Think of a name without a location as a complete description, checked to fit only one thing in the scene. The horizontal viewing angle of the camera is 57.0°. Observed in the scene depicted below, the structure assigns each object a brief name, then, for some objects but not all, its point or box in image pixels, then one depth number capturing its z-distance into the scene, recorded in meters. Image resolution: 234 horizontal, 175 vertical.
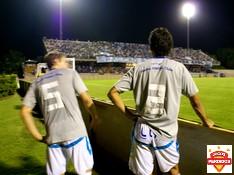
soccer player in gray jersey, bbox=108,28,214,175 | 2.01
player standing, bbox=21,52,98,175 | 2.21
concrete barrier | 2.41
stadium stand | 39.58
